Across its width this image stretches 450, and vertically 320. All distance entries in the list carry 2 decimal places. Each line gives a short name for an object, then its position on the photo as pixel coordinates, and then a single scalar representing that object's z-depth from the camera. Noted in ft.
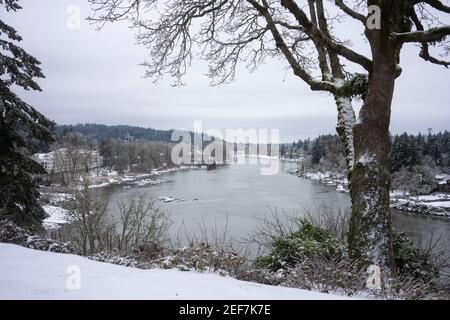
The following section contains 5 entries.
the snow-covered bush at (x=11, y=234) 21.72
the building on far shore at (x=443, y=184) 167.04
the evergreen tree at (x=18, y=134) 29.27
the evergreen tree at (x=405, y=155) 161.99
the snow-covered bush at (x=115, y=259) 16.62
